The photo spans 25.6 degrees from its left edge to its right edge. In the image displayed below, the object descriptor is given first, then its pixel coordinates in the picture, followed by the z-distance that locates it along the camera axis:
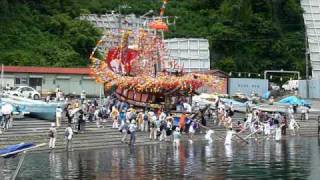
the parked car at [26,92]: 51.31
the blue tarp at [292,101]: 55.79
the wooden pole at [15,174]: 23.14
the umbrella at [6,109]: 36.76
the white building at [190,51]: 69.83
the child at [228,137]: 39.31
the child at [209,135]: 41.84
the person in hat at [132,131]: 37.69
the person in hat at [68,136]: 34.75
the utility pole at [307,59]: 71.69
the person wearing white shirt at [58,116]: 39.17
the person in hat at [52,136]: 34.19
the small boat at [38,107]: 41.97
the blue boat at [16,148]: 23.72
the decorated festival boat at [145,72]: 47.22
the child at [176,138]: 38.91
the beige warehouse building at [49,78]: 57.22
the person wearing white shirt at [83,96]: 50.30
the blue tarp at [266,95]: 64.91
